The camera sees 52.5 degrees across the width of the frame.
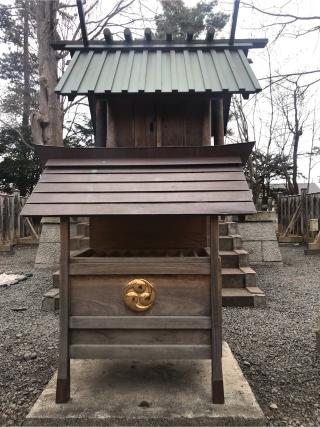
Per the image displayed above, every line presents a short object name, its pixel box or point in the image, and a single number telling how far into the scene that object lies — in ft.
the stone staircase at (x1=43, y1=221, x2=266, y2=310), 15.23
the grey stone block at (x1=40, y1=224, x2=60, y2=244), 24.14
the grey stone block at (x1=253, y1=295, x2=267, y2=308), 15.15
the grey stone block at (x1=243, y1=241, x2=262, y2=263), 24.03
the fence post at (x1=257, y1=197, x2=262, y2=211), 43.39
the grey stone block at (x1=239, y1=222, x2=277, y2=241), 23.84
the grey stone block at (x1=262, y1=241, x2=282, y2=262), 24.25
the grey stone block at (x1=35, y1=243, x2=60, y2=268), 24.35
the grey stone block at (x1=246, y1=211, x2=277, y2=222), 23.71
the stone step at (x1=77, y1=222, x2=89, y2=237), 20.86
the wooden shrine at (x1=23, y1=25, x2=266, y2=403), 6.68
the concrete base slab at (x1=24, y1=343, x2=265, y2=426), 6.38
